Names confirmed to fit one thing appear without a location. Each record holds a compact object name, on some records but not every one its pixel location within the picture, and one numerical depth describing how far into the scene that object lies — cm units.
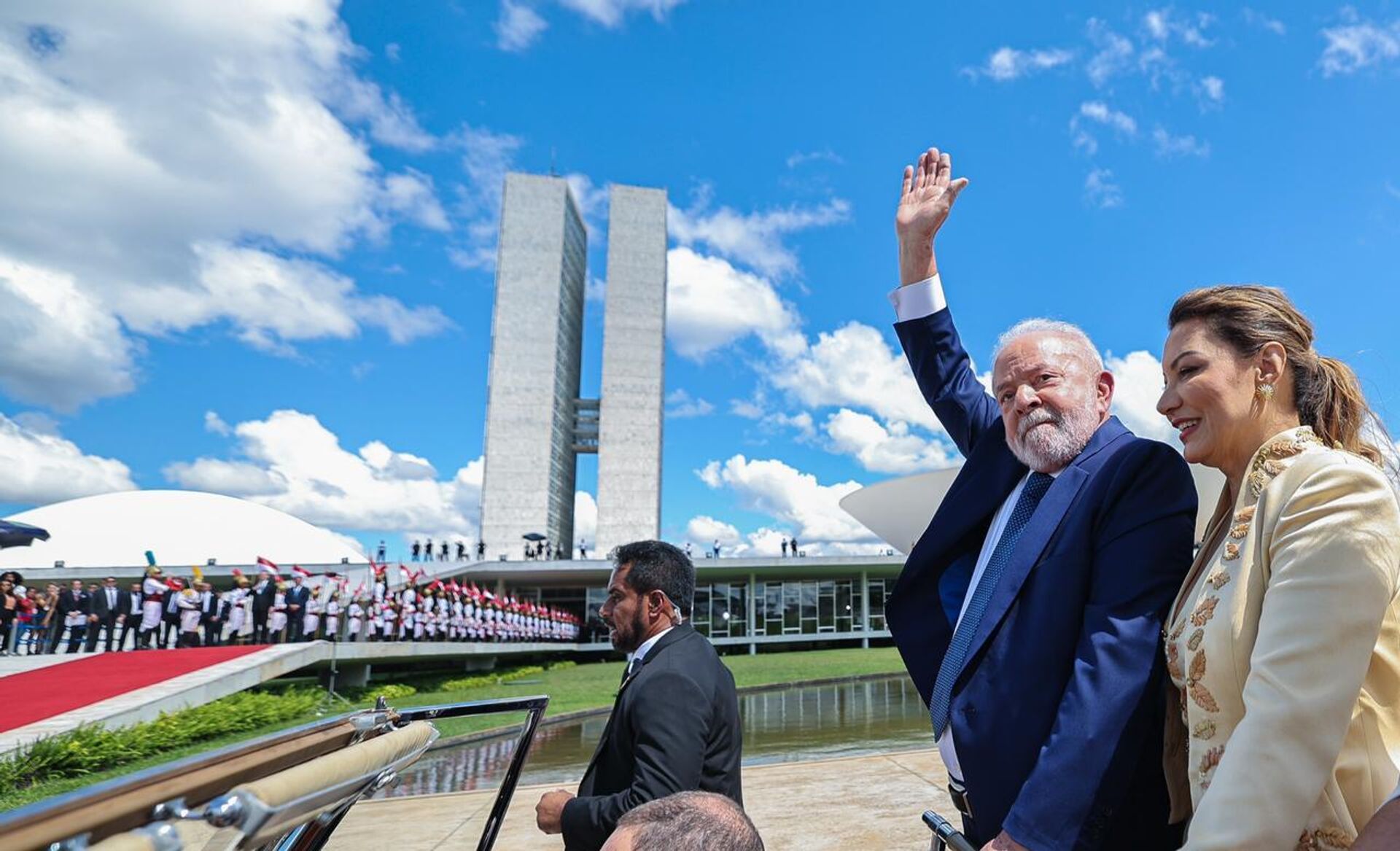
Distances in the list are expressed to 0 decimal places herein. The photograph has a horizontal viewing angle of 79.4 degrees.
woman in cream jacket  113
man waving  148
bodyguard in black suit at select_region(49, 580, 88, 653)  1789
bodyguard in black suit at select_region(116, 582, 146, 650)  1773
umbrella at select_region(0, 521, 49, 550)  1733
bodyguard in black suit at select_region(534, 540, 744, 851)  212
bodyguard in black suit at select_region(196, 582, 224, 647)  1794
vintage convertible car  72
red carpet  990
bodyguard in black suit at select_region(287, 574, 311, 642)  1838
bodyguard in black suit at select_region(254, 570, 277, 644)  1816
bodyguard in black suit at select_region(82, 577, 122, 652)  1745
